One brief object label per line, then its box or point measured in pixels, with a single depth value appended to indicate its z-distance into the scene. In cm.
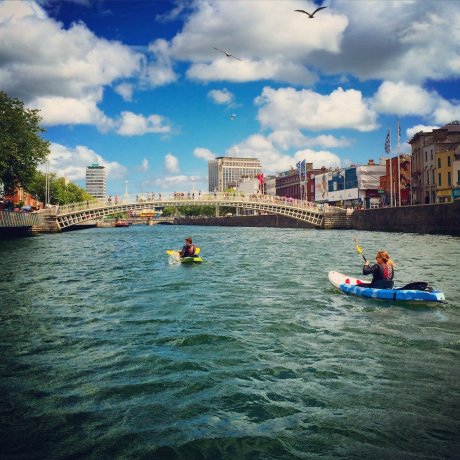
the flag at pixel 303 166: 8270
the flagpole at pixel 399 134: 5747
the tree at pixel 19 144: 4510
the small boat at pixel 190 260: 2584
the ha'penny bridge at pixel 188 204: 6531
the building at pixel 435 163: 6309
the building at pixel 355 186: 9581
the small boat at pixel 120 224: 13800
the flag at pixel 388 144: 5768
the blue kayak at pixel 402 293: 1323
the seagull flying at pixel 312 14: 1788
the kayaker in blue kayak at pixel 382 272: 1426
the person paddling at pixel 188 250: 2605
